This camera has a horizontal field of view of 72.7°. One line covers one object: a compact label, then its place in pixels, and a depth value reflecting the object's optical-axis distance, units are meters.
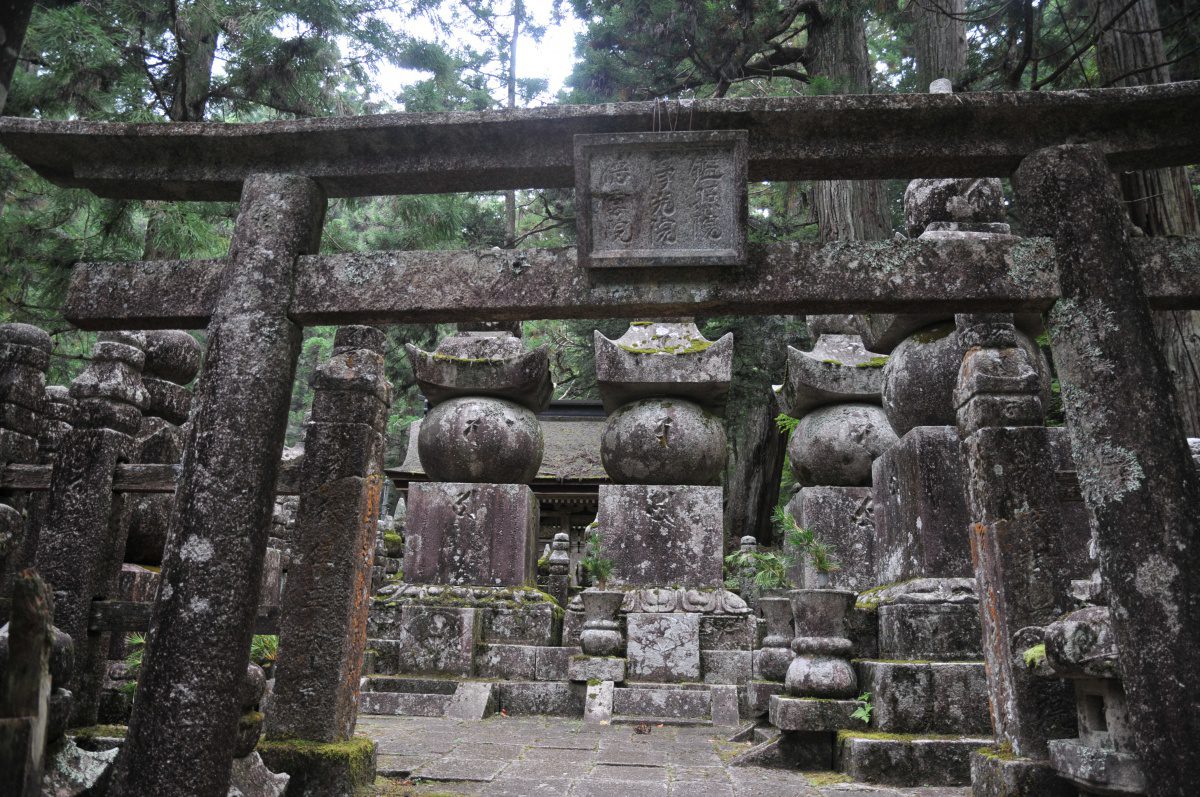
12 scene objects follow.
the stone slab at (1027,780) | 3.03
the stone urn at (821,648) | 4.56
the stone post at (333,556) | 3.71
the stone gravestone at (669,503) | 6.83
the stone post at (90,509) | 3.86
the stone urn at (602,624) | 6.65
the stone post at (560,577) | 9.49
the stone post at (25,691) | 1.80
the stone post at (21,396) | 4.74
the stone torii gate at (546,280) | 2.98
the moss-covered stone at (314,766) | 3.56
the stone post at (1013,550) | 3.18
